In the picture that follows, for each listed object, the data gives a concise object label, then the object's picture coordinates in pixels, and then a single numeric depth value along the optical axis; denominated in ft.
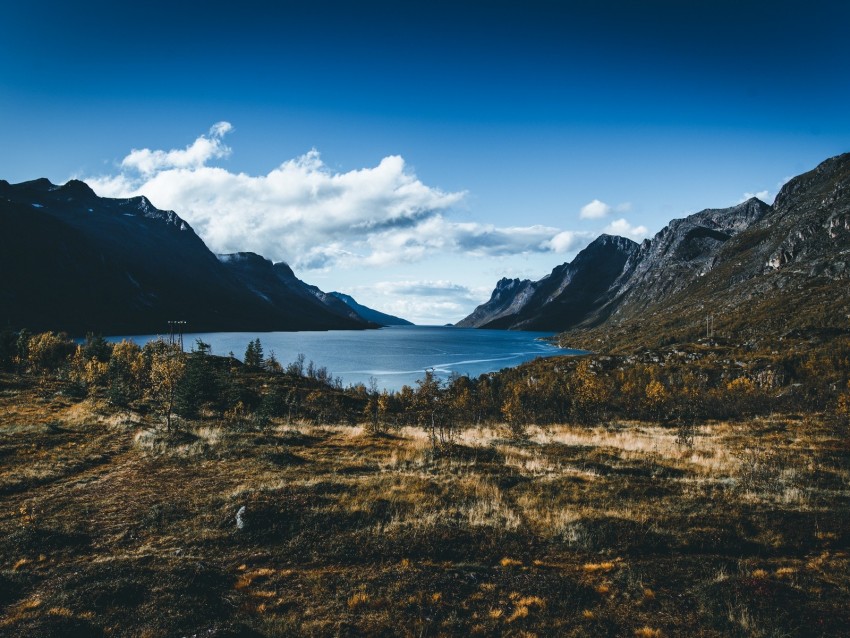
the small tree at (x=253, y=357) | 406.00
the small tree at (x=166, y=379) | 147.43
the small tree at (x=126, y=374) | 151.02
